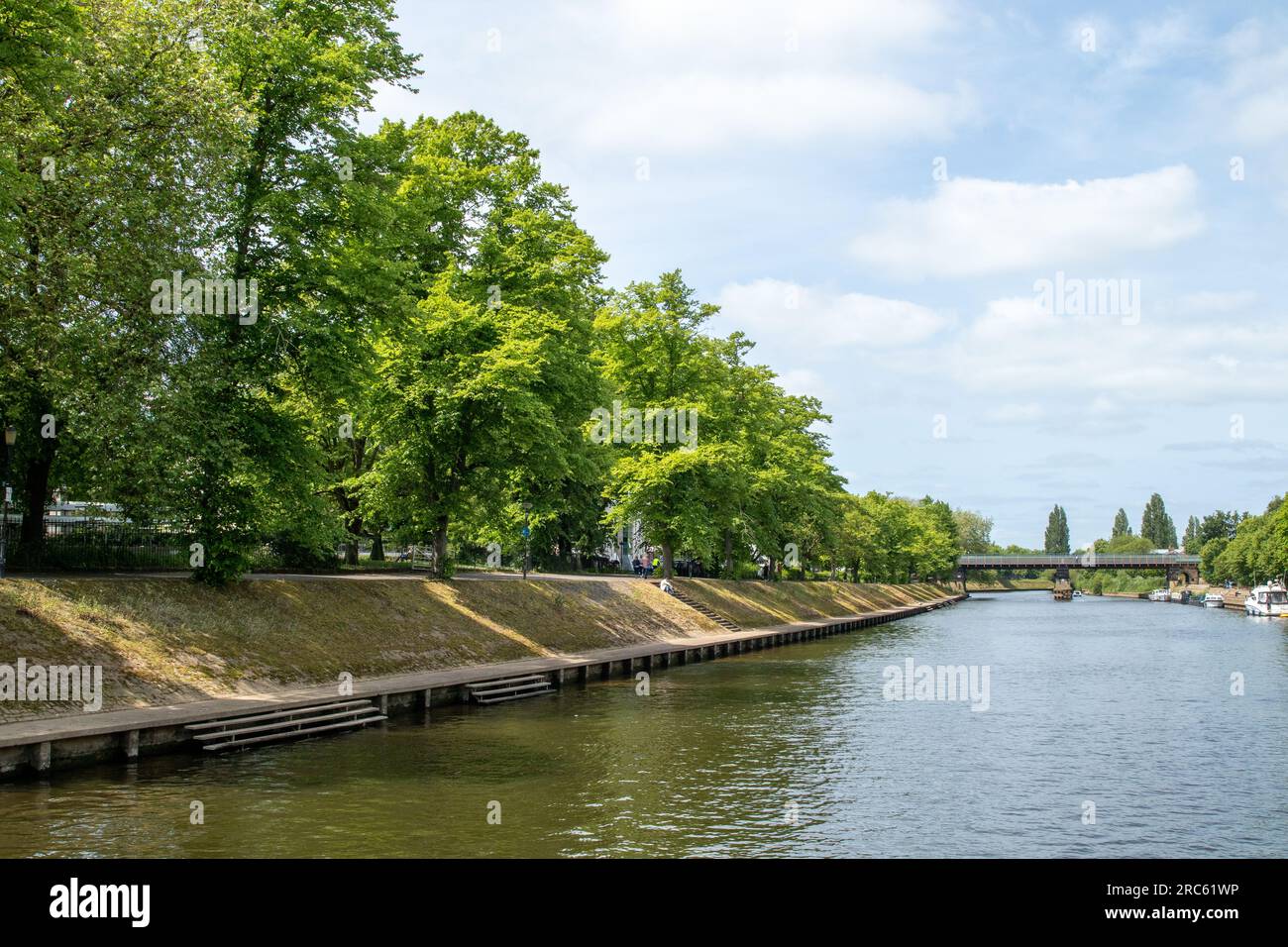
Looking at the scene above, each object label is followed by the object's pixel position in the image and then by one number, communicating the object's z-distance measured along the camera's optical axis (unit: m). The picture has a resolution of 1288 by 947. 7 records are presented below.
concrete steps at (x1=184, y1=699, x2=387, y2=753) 22.03
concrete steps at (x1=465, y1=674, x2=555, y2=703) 31.11
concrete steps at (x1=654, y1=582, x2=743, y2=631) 60.21
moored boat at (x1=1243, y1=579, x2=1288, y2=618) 100.61
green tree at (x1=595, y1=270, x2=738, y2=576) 58.25
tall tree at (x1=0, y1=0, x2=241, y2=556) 24.28
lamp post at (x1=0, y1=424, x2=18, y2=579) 24.12
